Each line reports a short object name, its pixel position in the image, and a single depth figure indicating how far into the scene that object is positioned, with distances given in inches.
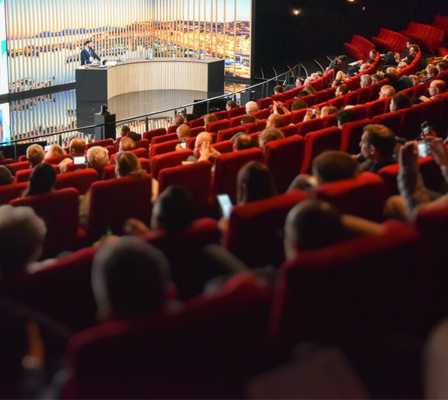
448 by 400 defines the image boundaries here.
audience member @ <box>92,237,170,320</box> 65.7
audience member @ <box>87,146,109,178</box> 199.6
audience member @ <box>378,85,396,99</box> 304.7
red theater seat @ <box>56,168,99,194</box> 180.7
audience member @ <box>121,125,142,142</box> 289.7
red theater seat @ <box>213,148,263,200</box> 173.3
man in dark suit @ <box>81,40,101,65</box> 691.4
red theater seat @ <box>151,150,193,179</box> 201.5
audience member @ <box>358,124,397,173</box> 154.6
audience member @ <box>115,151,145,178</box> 162.7
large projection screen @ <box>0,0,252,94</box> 642.8
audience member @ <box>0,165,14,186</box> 187.0
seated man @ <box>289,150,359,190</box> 122.6
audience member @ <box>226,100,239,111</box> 379.7
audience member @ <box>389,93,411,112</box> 255.8
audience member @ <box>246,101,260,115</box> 335.5
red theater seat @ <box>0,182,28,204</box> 174.4
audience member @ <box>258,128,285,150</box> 202.1
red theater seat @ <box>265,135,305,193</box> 187.0
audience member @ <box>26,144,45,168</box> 239.8
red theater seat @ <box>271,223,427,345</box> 72.1
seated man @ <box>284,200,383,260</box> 84.0
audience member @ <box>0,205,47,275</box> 90.9
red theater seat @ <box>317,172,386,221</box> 113.7
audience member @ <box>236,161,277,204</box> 124.0
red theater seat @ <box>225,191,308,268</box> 105.3
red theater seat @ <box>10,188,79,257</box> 149.8
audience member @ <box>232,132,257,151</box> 197.8
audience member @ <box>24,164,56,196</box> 151.0
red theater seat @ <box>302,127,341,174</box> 199.8
